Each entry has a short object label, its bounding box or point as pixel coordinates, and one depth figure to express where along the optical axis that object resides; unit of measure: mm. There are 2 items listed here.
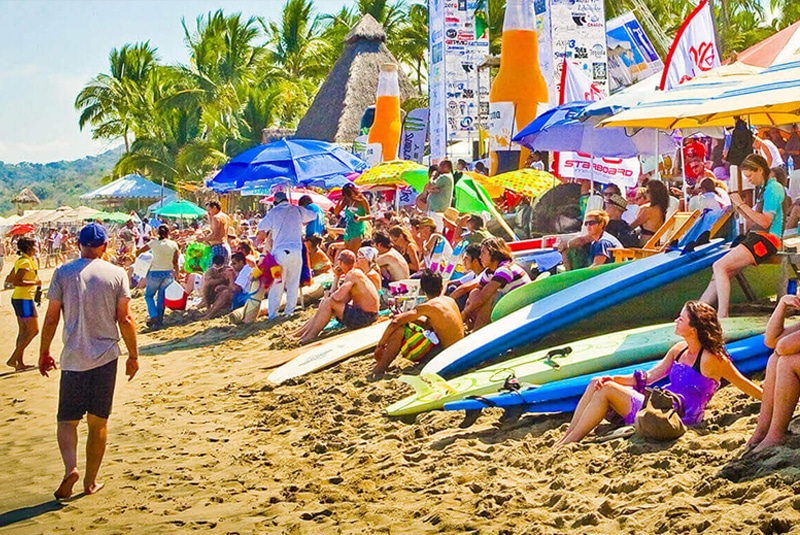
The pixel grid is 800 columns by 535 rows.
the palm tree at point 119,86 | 50125
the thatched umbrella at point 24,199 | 65250
